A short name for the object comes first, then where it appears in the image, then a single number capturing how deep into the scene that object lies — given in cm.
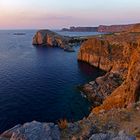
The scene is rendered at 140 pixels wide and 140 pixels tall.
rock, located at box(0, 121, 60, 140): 885
